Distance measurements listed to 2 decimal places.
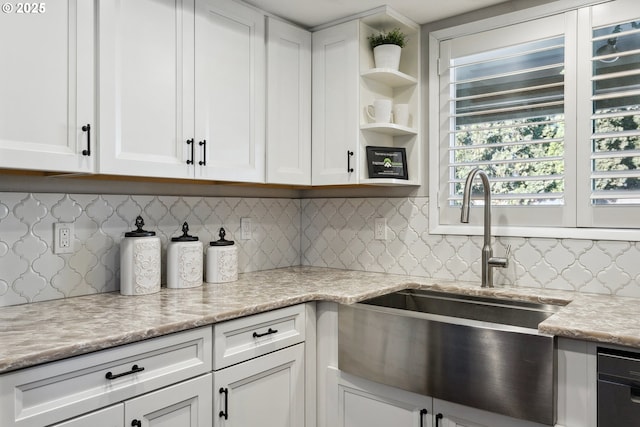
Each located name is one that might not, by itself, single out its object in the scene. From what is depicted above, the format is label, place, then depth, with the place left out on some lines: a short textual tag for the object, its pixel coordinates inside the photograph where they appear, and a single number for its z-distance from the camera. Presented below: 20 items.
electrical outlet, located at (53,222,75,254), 1.84
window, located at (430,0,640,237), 1.94
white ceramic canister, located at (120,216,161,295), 1.92
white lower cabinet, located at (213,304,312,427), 1.64
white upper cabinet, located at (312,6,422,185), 2.34
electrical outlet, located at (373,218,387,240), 2.62
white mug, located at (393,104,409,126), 2.48
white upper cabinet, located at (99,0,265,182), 1.70
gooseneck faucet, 2.11
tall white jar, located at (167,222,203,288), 2.09
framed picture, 2.35
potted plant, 2.35
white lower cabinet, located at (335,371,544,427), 1.61
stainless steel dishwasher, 1.34
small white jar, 2.25
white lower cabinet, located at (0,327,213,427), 1.16
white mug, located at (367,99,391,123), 2.35
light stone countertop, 1.28
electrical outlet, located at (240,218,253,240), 2.61
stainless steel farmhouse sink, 1.47
